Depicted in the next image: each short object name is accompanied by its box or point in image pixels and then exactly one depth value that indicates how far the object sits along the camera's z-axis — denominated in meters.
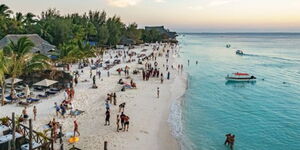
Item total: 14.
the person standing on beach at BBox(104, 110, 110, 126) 15.88
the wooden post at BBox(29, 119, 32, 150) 10.11
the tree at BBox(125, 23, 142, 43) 87.31
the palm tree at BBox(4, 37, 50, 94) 20.58
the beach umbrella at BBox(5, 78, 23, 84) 21.54
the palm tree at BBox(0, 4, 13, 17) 47.22
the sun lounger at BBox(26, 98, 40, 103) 18.84
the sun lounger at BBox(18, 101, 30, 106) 18.31
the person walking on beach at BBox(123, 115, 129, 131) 15.32
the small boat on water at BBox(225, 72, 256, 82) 38.12
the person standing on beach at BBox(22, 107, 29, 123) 15.49
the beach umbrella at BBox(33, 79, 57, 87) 21.22
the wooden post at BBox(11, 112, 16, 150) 10.24
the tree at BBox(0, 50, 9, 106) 17.75
